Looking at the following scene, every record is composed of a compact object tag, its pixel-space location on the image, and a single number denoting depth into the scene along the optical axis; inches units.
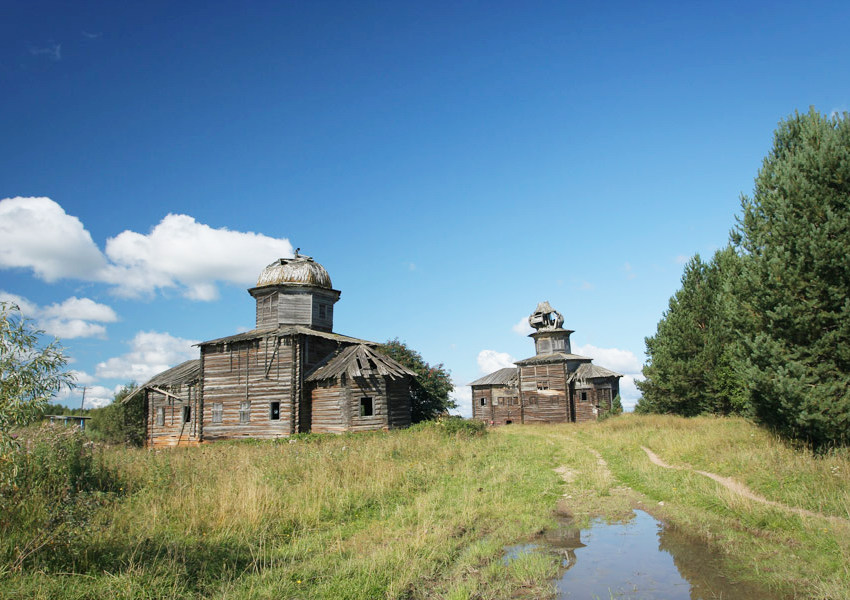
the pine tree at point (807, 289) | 492.1
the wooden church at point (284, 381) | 1115.9
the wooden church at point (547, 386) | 1701.5
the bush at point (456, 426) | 947.8
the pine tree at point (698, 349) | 1050.7
